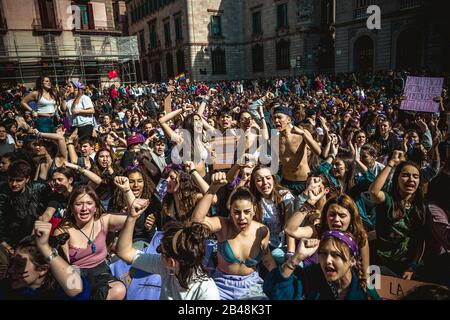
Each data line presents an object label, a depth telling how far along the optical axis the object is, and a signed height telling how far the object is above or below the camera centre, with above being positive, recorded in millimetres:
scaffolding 19203 +3286
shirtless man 4676 -932
